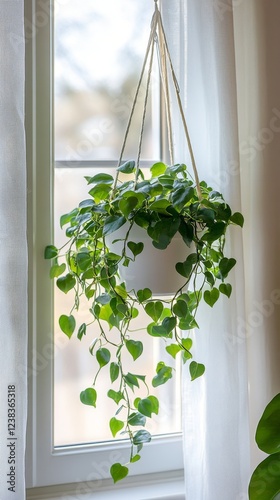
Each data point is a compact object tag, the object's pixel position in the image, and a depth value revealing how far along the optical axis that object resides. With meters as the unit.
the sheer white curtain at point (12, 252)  2.63
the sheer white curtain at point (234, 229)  2.78
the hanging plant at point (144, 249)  2.57
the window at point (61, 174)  2.87
